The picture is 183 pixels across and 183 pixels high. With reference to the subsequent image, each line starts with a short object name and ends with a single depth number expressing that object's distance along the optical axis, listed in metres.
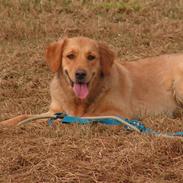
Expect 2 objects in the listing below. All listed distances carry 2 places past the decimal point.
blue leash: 10.16
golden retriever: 11.22
